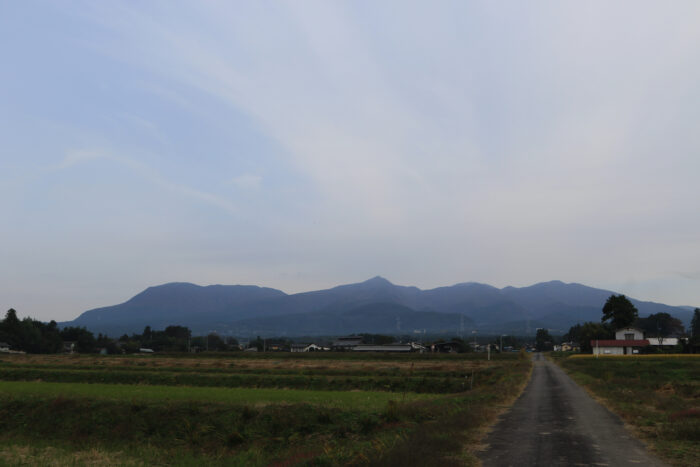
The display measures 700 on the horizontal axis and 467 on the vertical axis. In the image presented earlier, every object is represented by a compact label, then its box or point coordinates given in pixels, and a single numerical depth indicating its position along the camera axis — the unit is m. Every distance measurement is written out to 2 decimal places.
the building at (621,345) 115.12
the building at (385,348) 179.12
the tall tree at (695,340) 110.18
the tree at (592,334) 130.00
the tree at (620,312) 130.18
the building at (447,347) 188.62
